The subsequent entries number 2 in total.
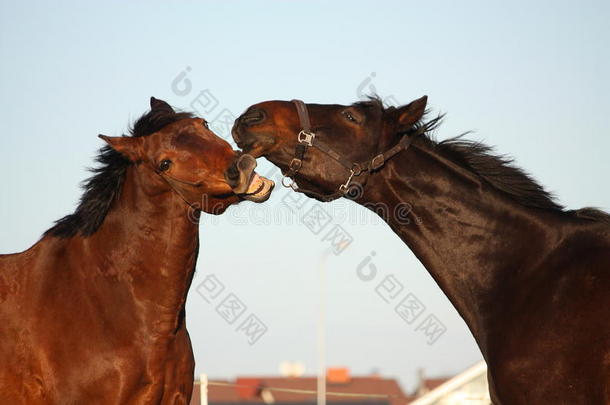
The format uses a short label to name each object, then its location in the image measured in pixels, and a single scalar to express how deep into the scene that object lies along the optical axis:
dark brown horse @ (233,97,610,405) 11.26
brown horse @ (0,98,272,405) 12.48
